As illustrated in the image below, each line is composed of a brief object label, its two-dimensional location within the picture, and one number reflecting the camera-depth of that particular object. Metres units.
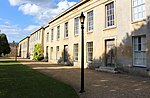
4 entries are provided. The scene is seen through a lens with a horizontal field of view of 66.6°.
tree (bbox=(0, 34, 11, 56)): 30.99
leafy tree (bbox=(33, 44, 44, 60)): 20.80
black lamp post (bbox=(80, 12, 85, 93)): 4.85
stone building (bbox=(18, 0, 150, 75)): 7.67
